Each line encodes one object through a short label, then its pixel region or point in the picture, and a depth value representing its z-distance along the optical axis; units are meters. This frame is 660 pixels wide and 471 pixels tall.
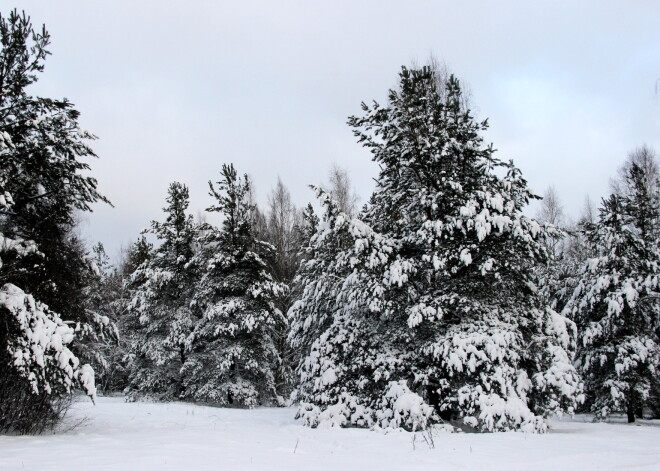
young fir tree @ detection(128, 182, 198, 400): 22.11
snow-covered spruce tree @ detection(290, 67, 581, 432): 10.91
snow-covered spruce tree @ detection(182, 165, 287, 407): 19.34
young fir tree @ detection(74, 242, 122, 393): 10.28
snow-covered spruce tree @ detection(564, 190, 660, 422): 16.03
